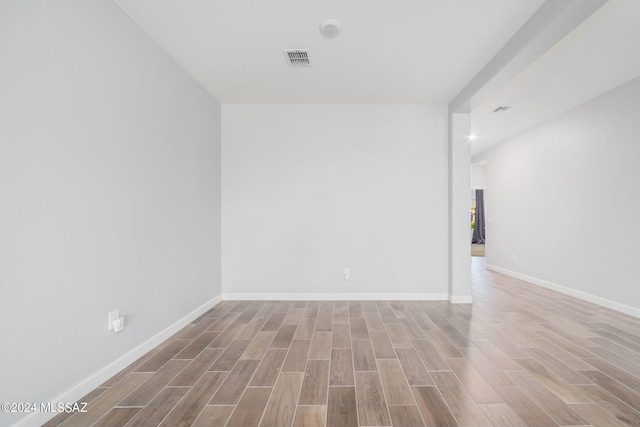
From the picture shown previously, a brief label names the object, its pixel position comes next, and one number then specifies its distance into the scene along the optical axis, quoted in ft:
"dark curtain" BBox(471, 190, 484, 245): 31.65
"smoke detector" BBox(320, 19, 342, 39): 6.94
